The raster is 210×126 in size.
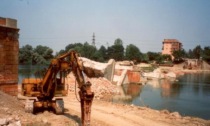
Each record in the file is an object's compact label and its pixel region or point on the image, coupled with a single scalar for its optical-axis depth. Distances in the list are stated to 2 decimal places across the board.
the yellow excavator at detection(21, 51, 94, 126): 10.74
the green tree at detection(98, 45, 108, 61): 90.35
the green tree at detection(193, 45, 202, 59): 105.50
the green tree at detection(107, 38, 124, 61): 88.19
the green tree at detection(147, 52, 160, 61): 96.71
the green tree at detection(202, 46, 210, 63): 95.93
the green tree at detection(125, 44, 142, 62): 88.19
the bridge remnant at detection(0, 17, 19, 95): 14.47
